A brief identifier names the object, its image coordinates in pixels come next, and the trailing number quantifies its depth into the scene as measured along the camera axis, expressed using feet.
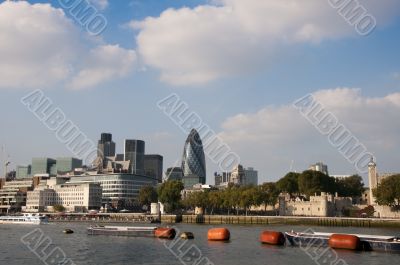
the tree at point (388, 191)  417.08
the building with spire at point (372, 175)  538.88
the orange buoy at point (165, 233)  269.03
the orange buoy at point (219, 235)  246.47
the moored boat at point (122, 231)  288.10
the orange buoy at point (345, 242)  201.87
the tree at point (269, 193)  512.22
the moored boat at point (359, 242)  200.34
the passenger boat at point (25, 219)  476.54
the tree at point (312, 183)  513.04
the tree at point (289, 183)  538.06
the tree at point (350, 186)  592.60
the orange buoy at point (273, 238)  226.99
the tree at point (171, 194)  581.94
